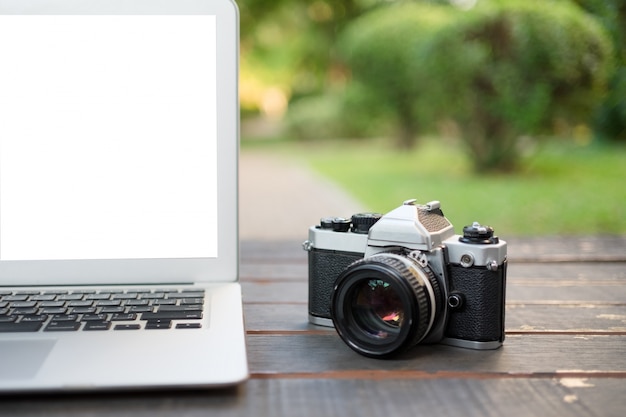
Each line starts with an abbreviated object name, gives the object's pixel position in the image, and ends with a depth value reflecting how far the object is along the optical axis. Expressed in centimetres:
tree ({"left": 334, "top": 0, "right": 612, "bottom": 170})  381
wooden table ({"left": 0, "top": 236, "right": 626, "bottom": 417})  59
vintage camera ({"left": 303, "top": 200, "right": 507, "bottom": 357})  72
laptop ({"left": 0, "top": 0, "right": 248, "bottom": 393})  85
